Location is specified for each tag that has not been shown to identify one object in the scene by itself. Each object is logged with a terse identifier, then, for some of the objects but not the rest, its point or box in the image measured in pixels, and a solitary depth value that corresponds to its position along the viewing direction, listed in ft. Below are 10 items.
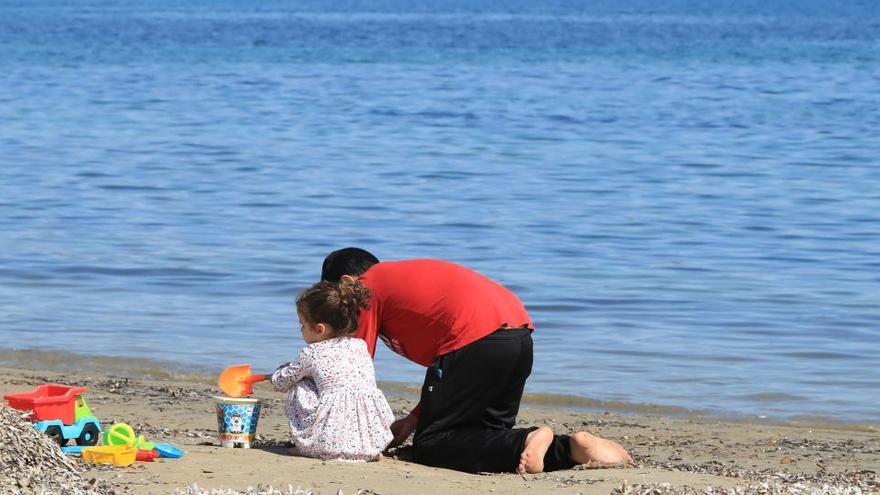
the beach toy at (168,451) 36.52
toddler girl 37.76
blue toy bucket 39.70
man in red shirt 38.50
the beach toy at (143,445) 36.67
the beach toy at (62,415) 36.86
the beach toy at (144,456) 36.09
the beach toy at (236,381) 40.60
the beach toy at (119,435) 36.42
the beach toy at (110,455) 35.32
